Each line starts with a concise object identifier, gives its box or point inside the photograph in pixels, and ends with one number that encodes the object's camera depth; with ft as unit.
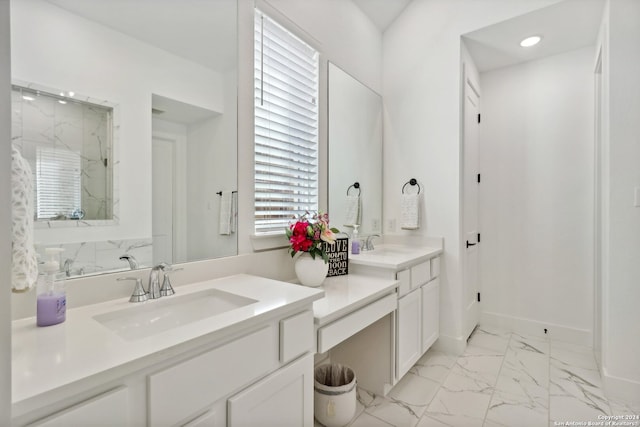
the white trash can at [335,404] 5.23
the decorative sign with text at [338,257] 6.44
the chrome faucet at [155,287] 3.72
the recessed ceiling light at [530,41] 8.18
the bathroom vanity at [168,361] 2.03
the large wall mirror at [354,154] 7.45
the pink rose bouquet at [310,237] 5.35
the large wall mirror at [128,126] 3.24
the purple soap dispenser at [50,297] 2.89
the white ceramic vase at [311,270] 5.42
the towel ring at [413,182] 8.87
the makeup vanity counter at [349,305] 4.37
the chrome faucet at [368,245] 8.16
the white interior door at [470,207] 8.69
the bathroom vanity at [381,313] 4.91
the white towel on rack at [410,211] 8.66
